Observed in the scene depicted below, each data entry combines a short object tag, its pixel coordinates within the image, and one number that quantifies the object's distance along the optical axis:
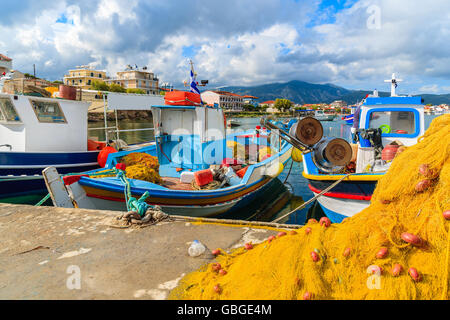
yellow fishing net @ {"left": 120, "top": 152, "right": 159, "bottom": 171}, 8.02
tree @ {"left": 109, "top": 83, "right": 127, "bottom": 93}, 61.05
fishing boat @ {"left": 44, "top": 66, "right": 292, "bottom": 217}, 6.43
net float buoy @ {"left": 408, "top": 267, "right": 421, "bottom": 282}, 2.31
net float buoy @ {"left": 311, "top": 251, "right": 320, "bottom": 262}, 2.63
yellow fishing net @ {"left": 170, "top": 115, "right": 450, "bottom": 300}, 2.36
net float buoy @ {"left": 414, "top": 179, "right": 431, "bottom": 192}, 2.87
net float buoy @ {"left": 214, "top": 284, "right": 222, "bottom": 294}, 2.55
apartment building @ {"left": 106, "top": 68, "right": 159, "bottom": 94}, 93.75
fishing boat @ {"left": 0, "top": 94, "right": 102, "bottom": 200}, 9.08
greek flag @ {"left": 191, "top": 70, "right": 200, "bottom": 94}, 10.32
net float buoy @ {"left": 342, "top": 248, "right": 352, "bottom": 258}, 2.63
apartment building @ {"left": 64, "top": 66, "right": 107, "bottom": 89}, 84.75
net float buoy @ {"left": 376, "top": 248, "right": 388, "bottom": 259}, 2.51
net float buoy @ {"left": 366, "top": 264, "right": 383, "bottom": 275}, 2.40
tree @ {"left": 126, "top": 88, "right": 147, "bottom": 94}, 71.99
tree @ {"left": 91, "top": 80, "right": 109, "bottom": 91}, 64.19
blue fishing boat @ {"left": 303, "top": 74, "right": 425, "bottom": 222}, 6.49
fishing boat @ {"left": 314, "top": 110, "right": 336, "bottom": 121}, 83.16
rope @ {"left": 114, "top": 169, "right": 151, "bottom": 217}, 4.70
